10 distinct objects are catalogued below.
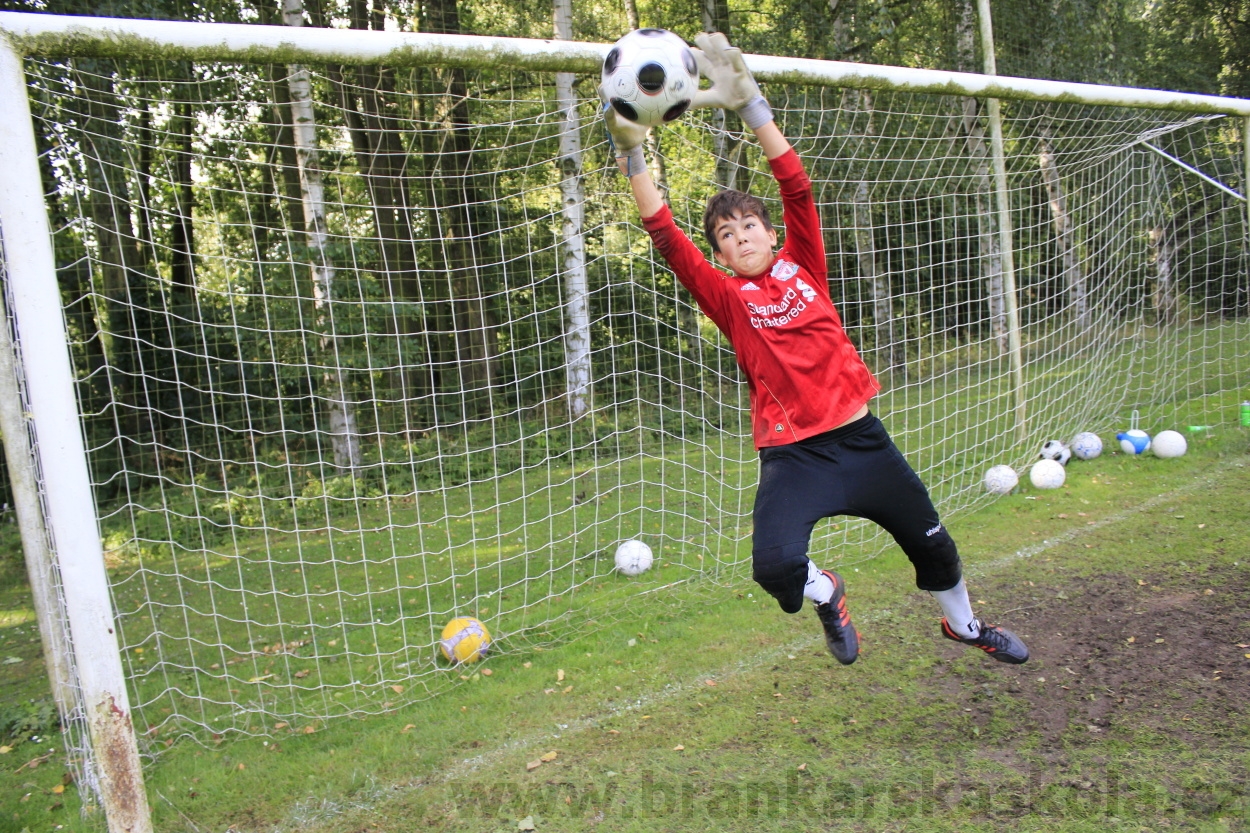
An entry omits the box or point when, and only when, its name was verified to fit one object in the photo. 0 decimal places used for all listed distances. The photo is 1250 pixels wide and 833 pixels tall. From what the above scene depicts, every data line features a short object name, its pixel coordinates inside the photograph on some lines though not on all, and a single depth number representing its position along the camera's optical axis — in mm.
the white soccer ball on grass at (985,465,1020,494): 6754
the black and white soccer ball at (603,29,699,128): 3096
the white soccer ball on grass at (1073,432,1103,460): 7465
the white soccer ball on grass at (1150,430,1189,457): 7289
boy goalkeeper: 3143
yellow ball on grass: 4617
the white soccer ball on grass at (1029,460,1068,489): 6785
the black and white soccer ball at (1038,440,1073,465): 7121
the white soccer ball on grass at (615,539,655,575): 5723
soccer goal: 3387
